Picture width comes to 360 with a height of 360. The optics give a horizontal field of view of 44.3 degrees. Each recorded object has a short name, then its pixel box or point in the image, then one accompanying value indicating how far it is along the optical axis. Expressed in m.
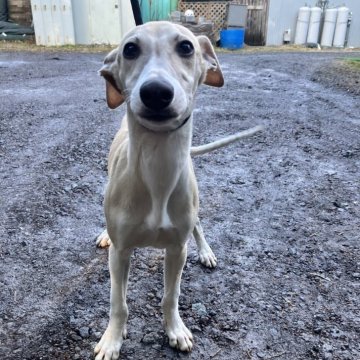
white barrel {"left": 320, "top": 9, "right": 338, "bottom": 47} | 15.11
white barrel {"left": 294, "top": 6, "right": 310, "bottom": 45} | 15.23
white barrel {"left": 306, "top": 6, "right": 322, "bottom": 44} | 15.10
